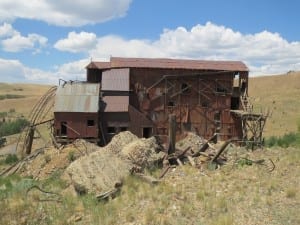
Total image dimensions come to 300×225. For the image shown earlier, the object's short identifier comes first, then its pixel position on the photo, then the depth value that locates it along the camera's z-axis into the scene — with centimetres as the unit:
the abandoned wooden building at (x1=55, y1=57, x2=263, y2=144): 1971
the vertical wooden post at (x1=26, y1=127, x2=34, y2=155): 1965
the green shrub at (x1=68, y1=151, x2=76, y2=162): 1631
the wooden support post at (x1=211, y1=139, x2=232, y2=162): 1314
